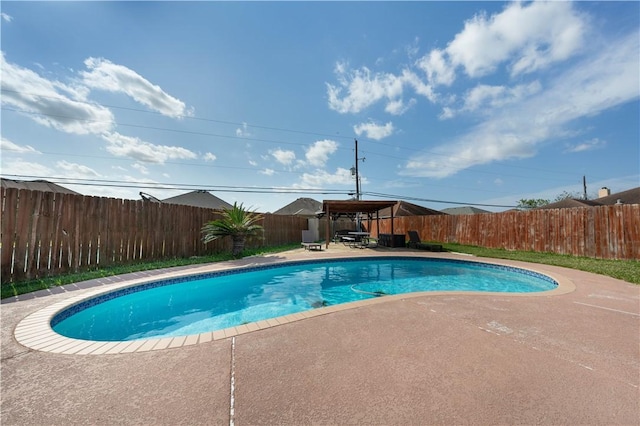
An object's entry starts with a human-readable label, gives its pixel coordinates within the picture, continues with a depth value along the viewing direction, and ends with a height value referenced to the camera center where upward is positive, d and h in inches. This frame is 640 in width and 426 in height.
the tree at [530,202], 1403.8 +142.0
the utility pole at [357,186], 846.5 +135.9
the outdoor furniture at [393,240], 526.3 -27.9
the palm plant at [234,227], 365.4 -1.5
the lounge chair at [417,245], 466.0 -35.0
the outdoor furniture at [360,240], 541.6 -31.0
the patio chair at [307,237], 573.9 -24.2
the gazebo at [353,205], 518.2 +46.6
